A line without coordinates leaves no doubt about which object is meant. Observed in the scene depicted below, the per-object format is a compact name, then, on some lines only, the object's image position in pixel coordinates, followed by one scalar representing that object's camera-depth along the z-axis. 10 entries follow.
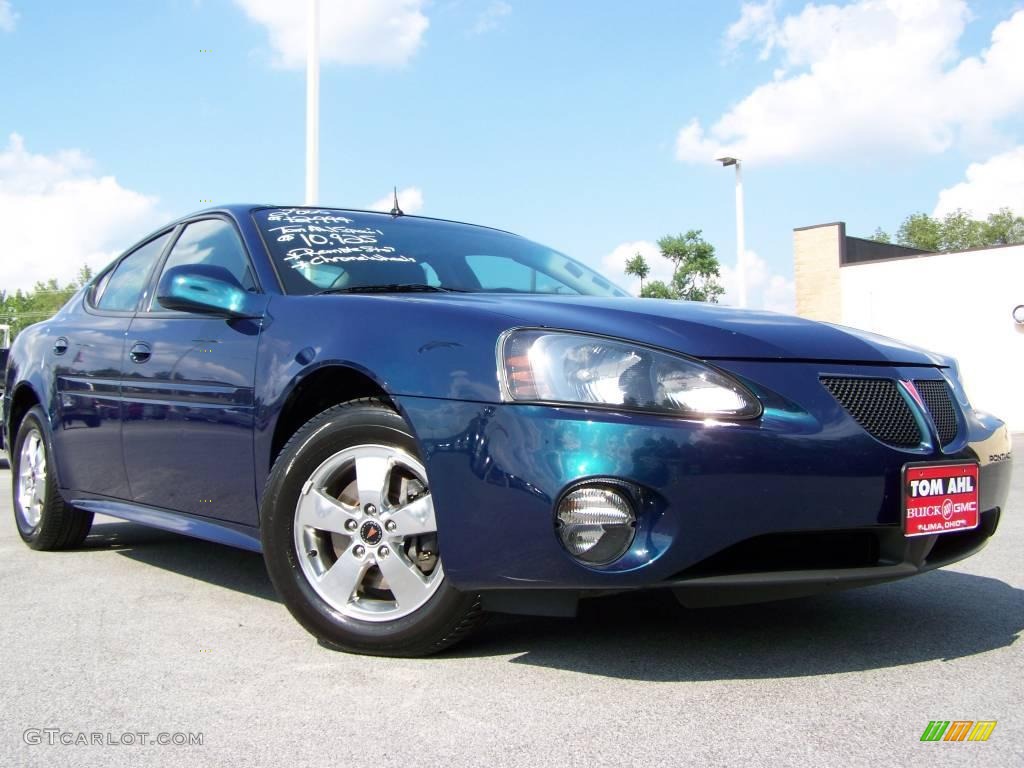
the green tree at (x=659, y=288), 51.86
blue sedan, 2.58
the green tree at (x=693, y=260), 54.81
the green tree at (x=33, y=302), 84.56
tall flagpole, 13.84
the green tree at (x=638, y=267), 56.53
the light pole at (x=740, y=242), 19.67
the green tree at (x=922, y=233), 65.25
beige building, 22.19
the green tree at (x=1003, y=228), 63.31
